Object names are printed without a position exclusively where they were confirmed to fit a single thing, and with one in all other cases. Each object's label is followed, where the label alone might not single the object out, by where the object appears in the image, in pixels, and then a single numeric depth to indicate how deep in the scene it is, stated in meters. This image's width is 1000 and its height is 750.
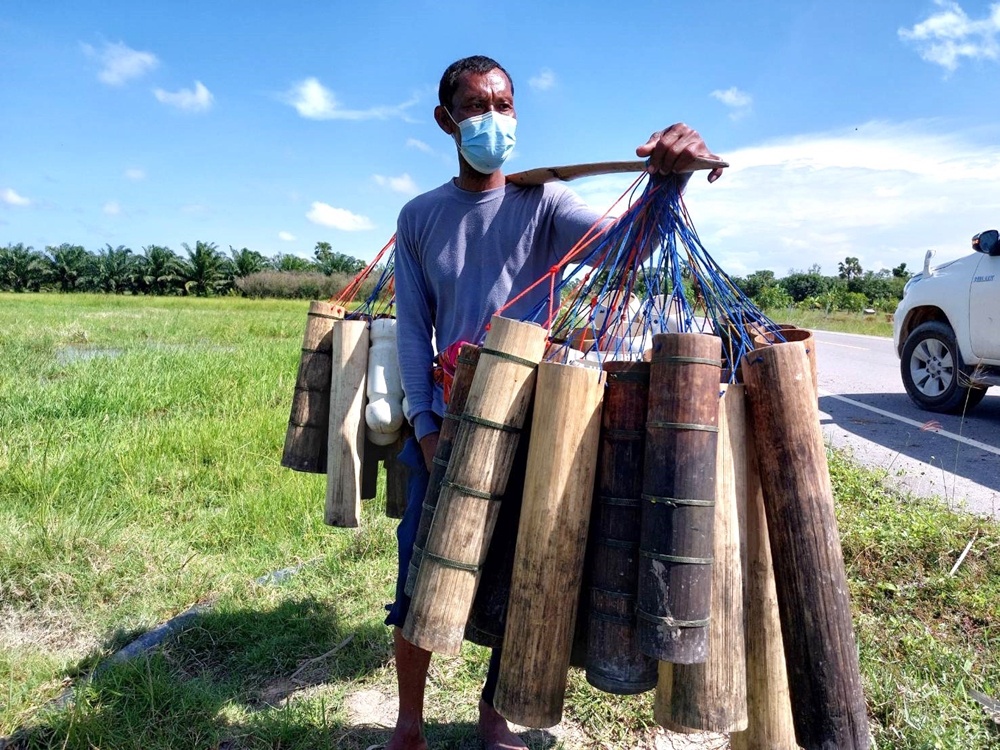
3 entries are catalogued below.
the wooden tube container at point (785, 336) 1.65
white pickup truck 5.83
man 2.07
